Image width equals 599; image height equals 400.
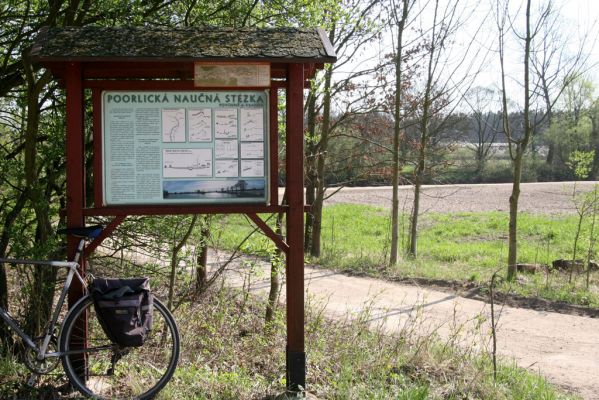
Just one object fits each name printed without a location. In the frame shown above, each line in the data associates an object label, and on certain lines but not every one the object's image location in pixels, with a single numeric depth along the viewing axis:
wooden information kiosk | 4.74
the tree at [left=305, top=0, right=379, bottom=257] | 13.02
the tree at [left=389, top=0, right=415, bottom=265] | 13.88
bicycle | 4.58
